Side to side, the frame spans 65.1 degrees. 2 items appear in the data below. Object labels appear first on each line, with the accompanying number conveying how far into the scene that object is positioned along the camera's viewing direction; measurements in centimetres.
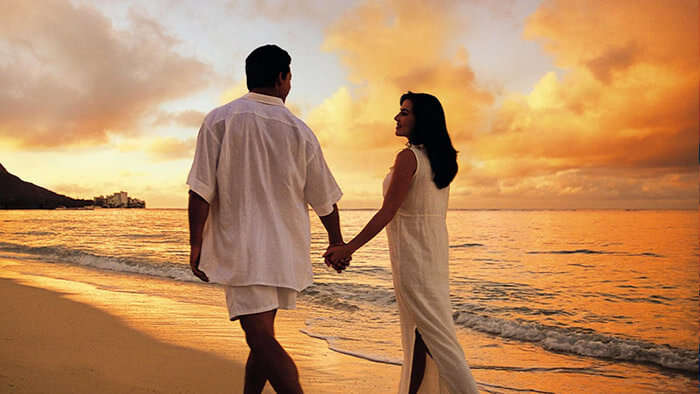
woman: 320
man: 261
